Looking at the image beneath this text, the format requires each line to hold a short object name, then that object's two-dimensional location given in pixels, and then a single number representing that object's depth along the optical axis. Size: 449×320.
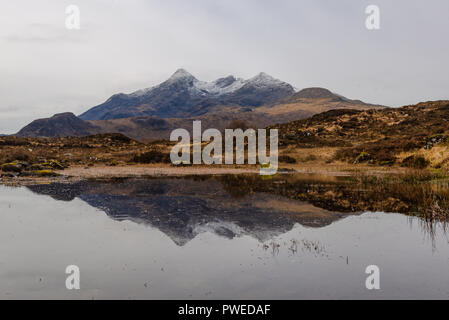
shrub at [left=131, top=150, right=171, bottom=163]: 52.75
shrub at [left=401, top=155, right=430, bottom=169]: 35.54
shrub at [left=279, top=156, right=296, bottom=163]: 48.48
